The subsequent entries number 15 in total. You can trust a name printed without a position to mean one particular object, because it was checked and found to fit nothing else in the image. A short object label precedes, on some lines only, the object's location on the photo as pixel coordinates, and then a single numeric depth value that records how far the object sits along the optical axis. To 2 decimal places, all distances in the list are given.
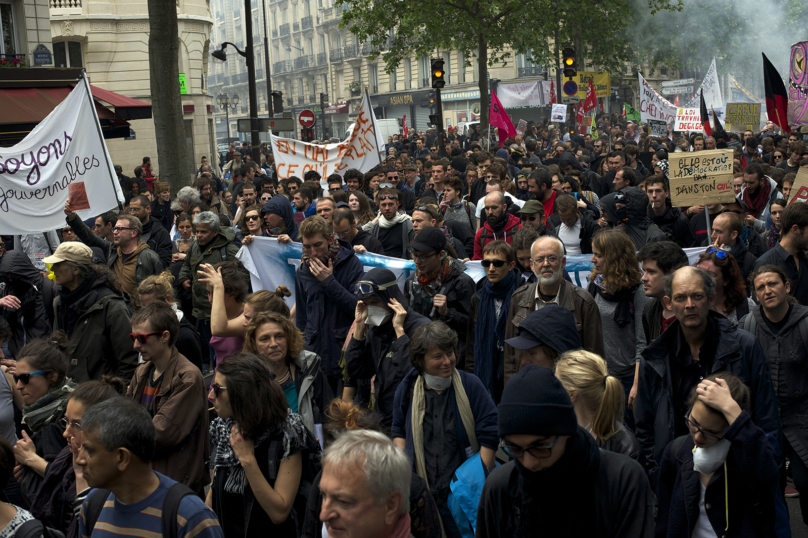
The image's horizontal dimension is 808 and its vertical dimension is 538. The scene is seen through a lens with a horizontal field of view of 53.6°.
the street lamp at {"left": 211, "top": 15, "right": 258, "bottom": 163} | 17.95
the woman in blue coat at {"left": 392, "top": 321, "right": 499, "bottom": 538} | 3.77
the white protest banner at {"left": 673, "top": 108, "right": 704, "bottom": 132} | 19.17
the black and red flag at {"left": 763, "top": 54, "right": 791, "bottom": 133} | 10.80
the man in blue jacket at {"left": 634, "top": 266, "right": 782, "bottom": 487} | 3.66
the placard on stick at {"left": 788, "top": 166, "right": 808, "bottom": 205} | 7.29
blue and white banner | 7.67
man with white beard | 4.66
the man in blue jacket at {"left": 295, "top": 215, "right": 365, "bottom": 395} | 5.52
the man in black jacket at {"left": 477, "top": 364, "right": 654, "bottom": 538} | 2.31
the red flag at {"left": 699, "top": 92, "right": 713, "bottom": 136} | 14.12
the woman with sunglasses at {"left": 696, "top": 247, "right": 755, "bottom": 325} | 4.71
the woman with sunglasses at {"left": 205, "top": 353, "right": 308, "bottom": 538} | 3.34
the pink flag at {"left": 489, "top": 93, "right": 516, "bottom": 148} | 18.89
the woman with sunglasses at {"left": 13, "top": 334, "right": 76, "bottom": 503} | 4.06
